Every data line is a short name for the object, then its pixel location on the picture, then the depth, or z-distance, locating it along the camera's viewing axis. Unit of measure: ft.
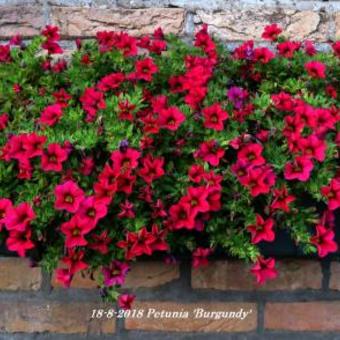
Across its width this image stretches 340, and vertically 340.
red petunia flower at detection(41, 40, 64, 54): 5.16
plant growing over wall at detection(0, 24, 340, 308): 4.14
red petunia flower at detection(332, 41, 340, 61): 5.34
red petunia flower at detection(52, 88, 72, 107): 4.81
